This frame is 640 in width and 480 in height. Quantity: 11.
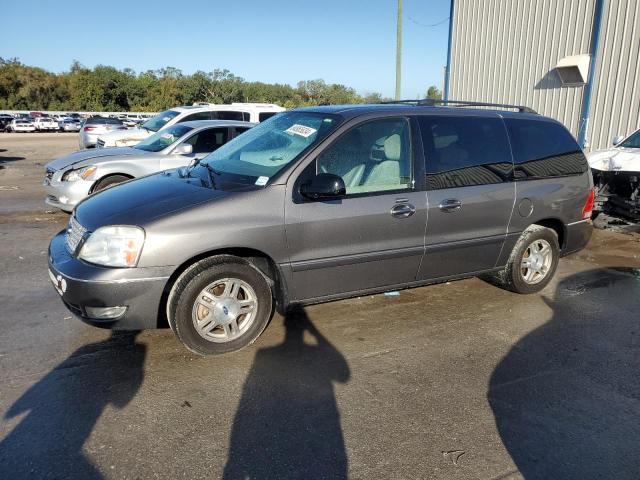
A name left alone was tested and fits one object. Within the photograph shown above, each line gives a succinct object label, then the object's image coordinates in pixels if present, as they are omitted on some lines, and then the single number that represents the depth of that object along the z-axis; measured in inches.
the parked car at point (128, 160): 300.2
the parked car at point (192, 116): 496.1
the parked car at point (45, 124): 1740.9
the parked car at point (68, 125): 1793.6
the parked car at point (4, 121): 1686.8
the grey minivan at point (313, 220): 134.8
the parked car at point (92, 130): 797.9
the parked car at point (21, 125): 1704.0
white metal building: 429.7
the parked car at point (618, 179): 291.1
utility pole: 744.3
